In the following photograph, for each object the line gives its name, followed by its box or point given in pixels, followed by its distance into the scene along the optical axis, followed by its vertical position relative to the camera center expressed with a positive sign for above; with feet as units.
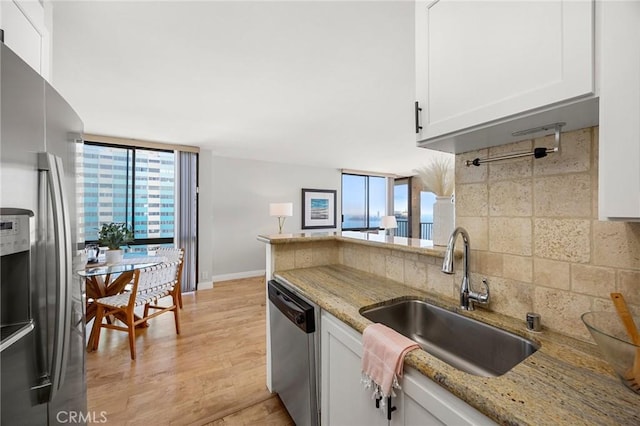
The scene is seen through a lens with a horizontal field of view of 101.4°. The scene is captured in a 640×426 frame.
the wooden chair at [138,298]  7.82 -2.74
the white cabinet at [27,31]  3.35 +2.54
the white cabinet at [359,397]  2.37 -2.05
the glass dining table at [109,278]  7.96 -2.39
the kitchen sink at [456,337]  3.34 -1.79
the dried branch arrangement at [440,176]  4.69 +0.68
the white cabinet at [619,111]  1.92 +0.79
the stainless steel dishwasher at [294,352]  4.44 -2.68
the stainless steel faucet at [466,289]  3.74 -1.11
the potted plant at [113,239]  9.45 -1.00
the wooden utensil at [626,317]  2.36 -0.94
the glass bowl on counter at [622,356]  2.03 -1.13
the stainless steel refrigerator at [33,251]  2.23 -0.37
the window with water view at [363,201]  21.92 +1.11
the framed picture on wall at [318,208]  19.33 +0.38
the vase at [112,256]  9.38 -1.59
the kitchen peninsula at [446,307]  2.00 -1.44
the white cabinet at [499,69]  2.25 +1.49
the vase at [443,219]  4.67 -0.09
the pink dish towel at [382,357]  2.77 -1.61
